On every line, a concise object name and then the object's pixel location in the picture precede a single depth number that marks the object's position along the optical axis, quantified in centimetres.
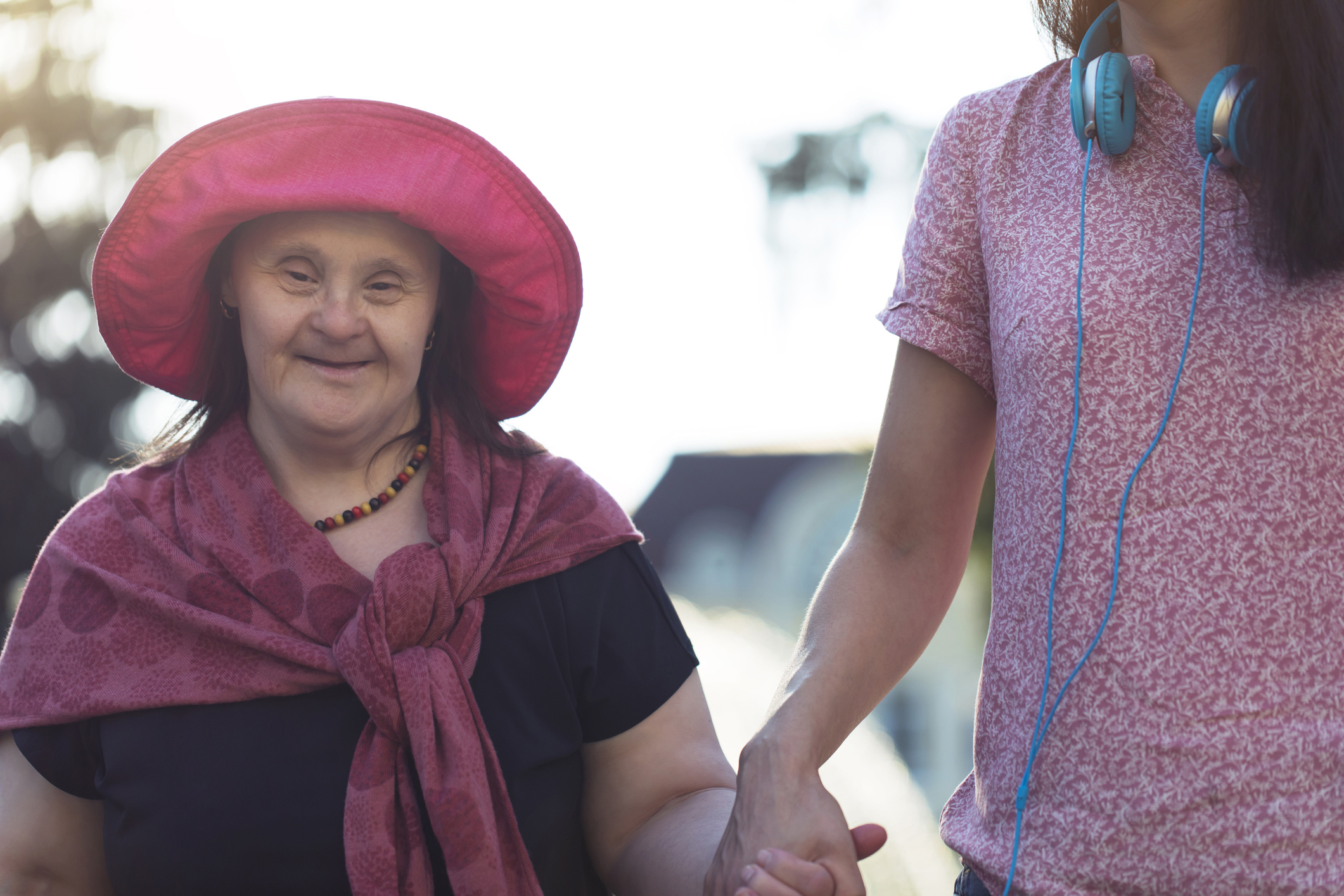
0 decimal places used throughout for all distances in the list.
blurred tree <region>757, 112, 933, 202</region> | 1544
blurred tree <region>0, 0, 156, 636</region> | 1255
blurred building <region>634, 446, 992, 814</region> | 1559
